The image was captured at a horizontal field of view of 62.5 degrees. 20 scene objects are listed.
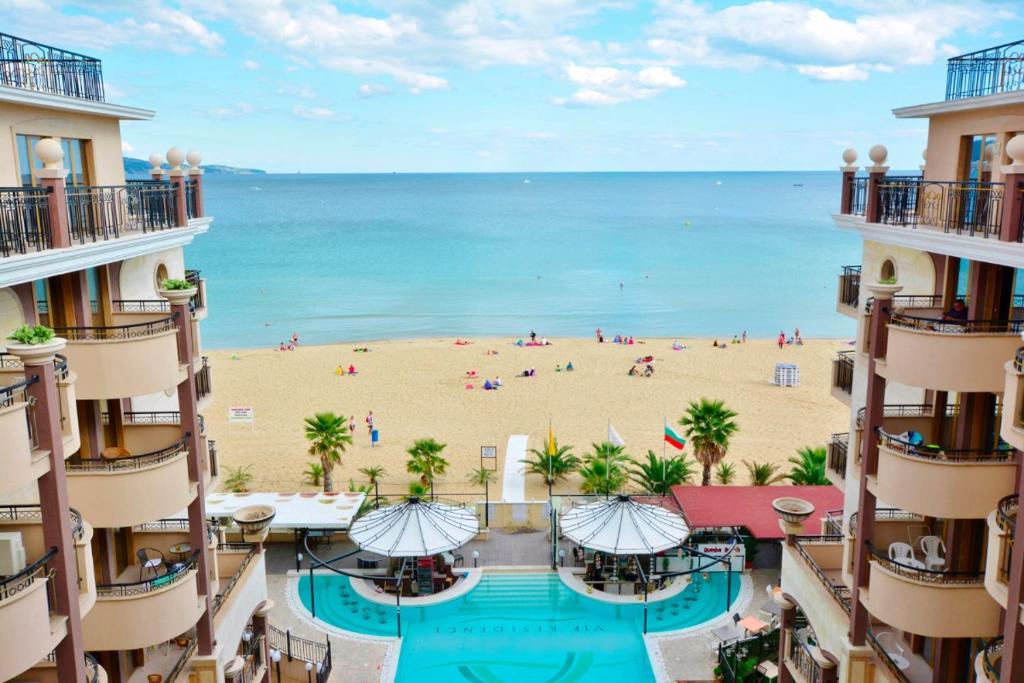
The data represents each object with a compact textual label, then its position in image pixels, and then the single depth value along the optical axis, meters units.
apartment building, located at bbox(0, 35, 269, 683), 11.80
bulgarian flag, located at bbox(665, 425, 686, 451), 31.20
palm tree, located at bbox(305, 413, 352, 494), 34.06
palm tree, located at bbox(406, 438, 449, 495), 33.96
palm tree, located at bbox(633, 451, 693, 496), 32.84
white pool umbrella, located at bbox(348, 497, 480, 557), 24.97
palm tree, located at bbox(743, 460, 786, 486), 33.19
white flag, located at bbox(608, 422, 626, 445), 34.19
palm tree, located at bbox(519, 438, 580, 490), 35.22
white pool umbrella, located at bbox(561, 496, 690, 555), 25.03
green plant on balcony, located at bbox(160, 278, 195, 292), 15.95
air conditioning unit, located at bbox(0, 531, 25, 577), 13.48
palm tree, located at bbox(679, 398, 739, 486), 33.41
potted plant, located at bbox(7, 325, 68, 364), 11.19
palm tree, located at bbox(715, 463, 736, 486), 34.22
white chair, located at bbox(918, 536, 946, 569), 16.45
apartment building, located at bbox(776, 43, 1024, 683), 13.74
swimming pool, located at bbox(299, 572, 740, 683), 23.58
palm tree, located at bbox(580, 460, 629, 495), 33.31
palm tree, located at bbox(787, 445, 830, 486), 32.38
